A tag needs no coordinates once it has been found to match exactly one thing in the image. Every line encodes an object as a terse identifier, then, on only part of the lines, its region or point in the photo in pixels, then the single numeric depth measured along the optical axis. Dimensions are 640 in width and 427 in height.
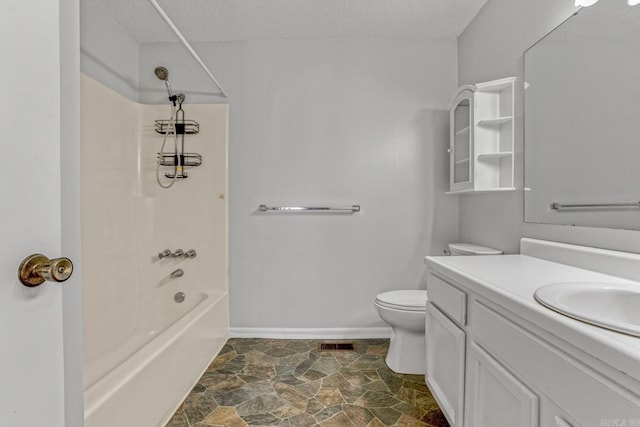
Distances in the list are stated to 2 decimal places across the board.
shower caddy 2.34
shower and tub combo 1.71
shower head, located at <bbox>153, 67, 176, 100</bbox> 2.32
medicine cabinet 1.79
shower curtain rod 1.52
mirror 1.13
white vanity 0.61
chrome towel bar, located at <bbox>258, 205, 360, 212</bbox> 2.38
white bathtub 1.12
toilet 1.83
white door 0.49
